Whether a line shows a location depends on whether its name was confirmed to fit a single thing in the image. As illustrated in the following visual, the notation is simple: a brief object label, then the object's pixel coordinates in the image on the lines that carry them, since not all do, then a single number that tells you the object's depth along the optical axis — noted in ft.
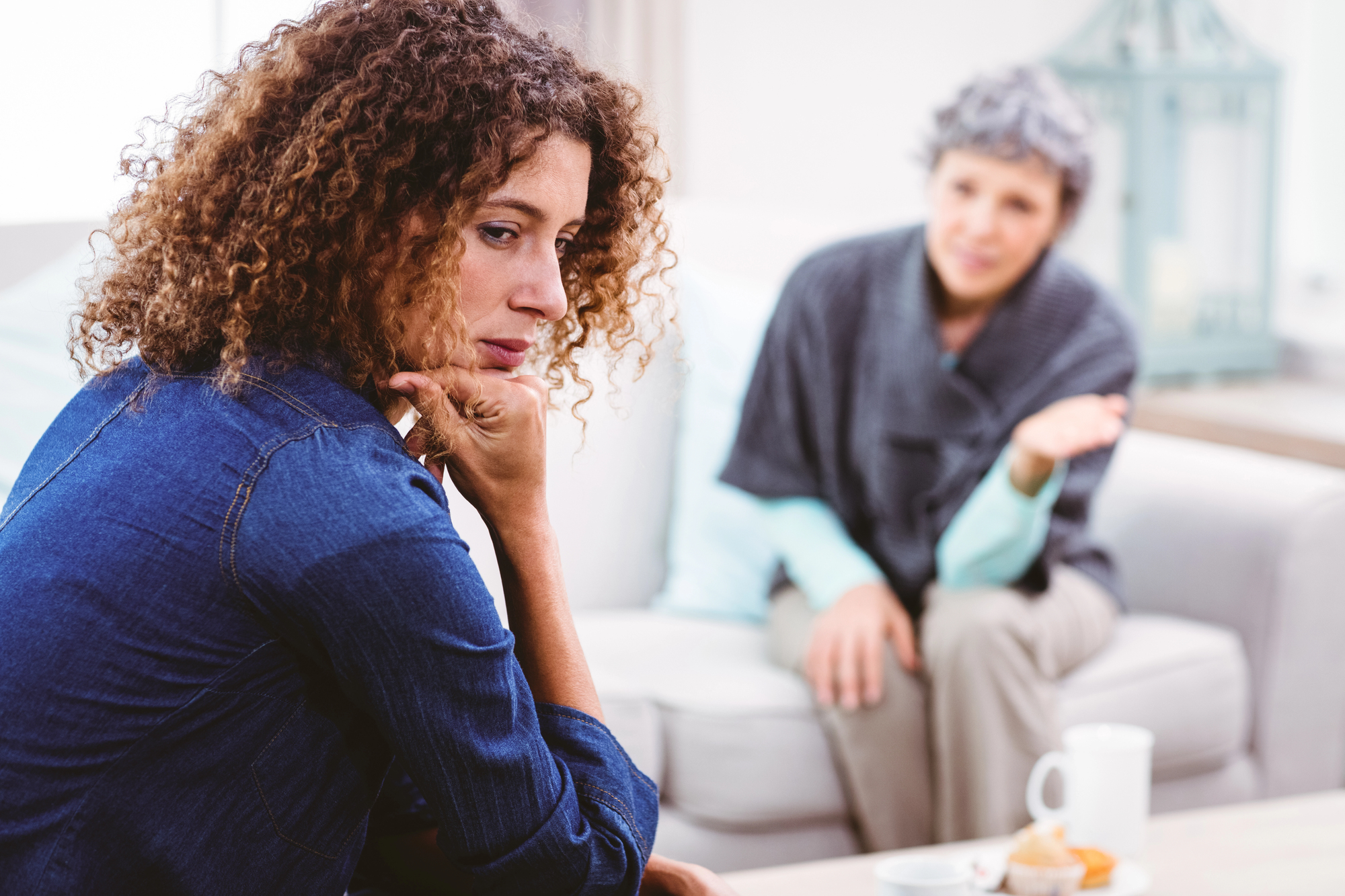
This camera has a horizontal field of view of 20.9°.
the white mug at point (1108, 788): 11.01
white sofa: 12.04
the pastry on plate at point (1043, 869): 10.66
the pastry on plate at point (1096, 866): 10.77
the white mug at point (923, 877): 10.47
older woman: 12.14
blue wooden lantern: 15.06
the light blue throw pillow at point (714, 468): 12.96
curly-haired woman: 8.39
